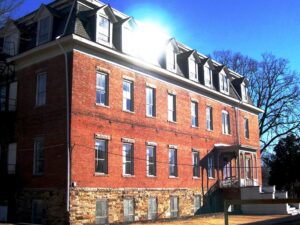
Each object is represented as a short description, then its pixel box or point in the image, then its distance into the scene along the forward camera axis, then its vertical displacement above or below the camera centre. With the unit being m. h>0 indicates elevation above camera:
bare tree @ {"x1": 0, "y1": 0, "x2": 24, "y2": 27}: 13.74 +6.27
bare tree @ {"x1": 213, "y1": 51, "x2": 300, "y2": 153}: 40.18 +7.89
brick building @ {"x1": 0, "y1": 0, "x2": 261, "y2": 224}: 17.50 +2.58
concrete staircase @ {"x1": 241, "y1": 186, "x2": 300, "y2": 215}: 26.04 -3.07
